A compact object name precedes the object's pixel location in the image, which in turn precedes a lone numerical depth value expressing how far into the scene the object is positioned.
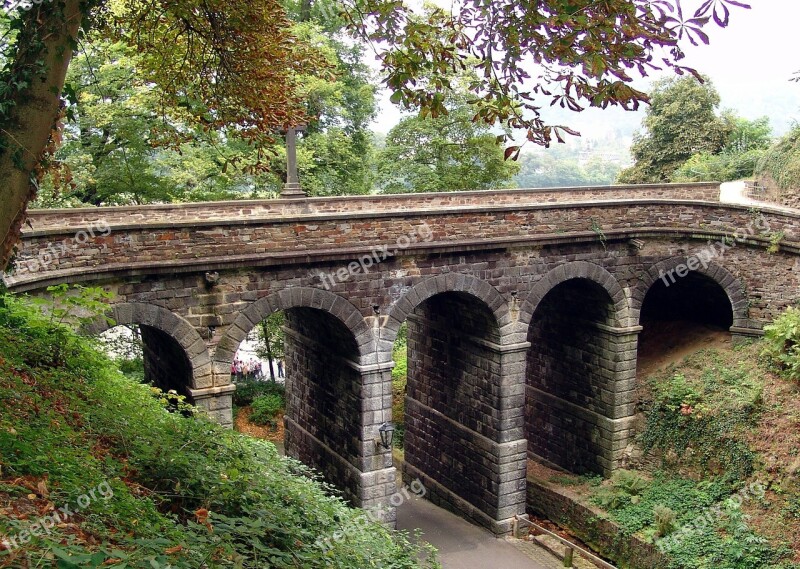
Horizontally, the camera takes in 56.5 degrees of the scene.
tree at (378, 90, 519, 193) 24.61
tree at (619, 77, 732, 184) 27.30
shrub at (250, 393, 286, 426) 21.91
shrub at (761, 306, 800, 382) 14.71
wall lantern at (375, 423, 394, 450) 13.79
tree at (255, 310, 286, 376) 23.27
